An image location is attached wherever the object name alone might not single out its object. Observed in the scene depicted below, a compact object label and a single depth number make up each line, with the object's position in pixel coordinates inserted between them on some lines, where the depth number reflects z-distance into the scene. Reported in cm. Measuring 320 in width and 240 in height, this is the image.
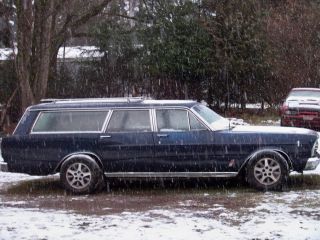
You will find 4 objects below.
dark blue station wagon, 909
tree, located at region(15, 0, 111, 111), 1628
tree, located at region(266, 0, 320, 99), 2484
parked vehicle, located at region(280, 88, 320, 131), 1819
